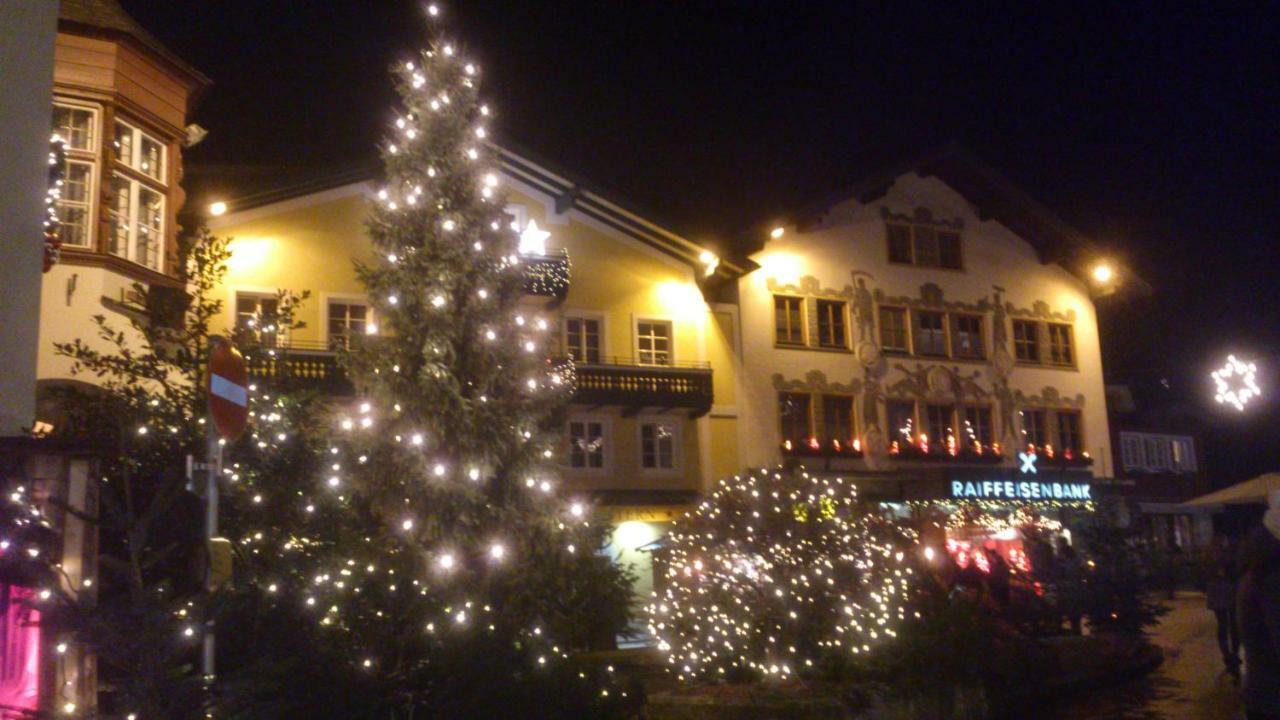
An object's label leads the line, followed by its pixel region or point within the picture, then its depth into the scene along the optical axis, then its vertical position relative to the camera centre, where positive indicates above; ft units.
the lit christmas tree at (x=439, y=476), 34.50 +3.62
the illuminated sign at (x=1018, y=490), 103.14 +6.47
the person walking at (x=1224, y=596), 50.29 -1.55
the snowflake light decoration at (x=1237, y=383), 38.19 +5.47
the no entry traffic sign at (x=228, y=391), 26.30 +4.38
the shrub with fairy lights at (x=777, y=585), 41.68 -0.39
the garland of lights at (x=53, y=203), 35.27 +11.60
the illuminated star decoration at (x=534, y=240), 89.15 +24.84
